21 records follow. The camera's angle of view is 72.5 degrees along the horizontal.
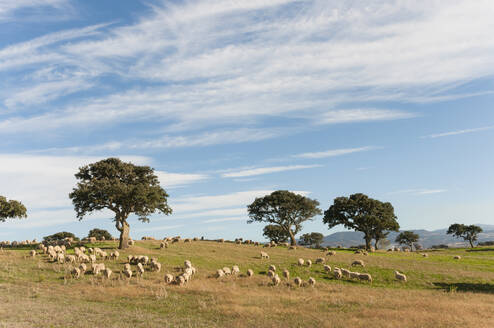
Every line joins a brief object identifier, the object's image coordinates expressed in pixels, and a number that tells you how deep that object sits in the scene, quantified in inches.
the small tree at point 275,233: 4311.0
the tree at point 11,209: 2552.2
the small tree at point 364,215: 3368.6
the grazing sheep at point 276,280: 1396.4
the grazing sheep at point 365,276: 1573.6
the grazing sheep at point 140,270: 1433.3
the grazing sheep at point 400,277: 1603.2
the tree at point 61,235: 4297.2
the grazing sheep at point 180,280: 1286.4
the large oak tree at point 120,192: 2135.8
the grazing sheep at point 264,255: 2061.3
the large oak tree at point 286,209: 3612.2
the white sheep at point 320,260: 1913.8
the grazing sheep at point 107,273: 1360.0
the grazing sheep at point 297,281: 1385.1
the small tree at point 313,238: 5122.0
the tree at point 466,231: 4726.9
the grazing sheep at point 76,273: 1342.8
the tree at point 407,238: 4827.8
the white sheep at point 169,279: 1310.5
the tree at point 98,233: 4396.7
